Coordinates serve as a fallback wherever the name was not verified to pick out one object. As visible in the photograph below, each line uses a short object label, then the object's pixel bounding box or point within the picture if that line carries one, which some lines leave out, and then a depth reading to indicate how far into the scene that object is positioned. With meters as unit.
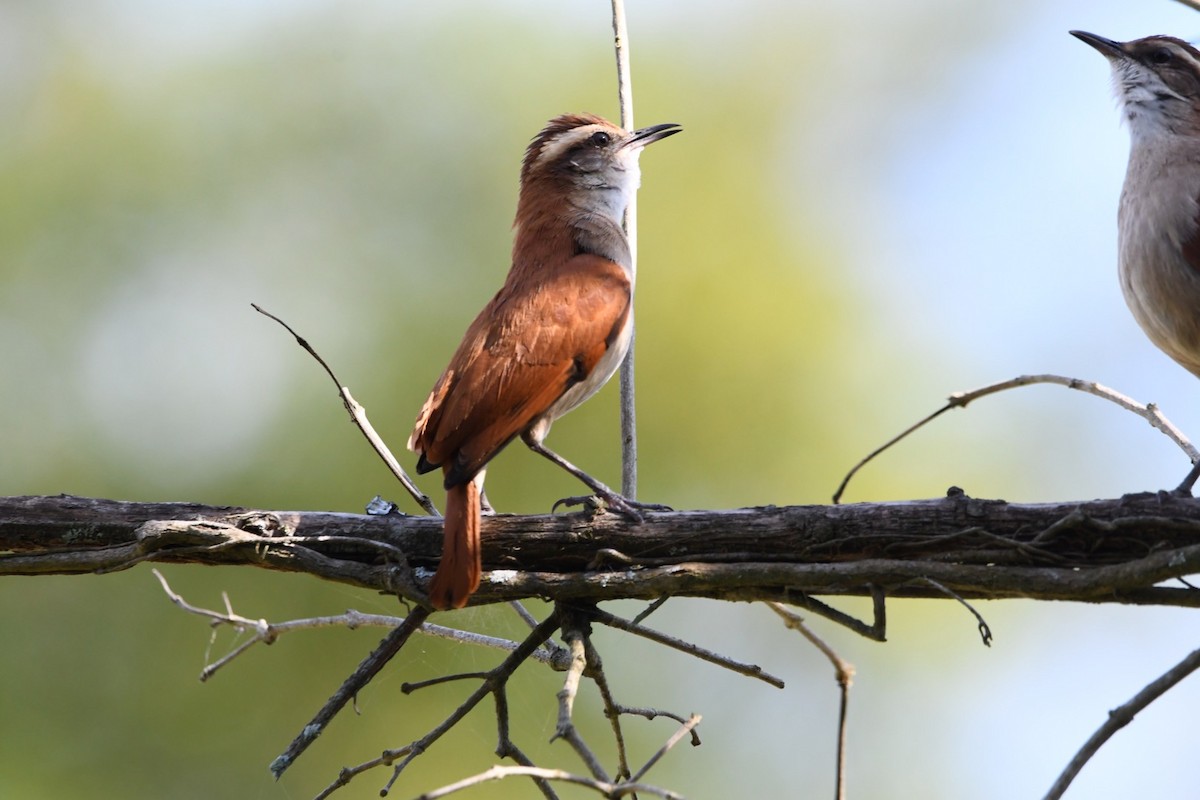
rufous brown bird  5.99
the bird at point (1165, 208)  7.77
